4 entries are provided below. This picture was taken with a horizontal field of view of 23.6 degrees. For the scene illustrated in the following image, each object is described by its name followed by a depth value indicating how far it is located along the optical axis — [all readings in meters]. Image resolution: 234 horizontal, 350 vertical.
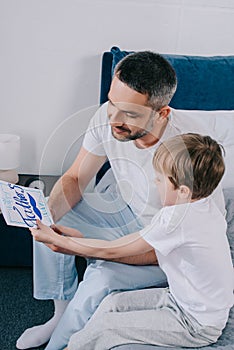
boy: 1.34
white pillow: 1.85
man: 1.35
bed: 1.88
